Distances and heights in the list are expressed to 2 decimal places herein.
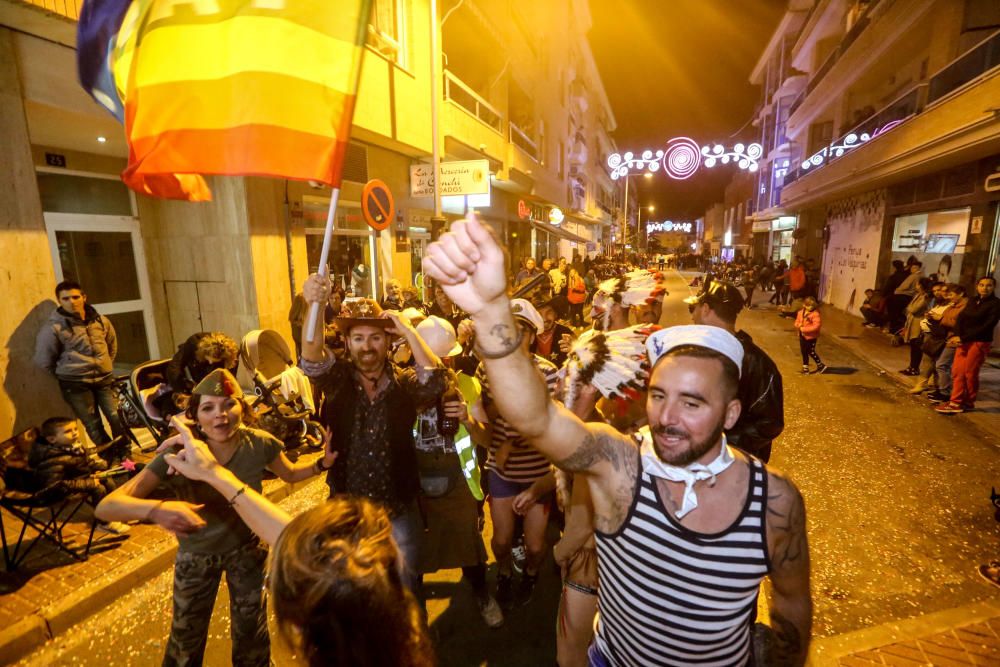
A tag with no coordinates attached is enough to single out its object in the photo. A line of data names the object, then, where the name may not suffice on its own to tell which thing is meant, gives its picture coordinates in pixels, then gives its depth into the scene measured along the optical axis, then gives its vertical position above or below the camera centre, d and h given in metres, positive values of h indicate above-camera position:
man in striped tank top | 1.75 -0.95
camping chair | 3.92 -1.88
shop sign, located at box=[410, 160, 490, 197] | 10.35 +1.60
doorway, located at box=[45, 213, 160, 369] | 7.46 -0.17
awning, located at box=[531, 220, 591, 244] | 27.03 +1.41
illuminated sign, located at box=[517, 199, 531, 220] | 21.52 +1.89
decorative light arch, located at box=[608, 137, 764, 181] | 18.18 +3.90
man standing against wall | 5.51 -1.07
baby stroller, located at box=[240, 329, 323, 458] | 5.98 -1.74
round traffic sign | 6.77 +0.70
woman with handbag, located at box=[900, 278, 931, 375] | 9.91 -1.57
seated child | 4.12 -1.69
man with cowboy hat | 3.05 -0.95
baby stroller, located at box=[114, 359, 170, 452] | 5.38 -1.51
